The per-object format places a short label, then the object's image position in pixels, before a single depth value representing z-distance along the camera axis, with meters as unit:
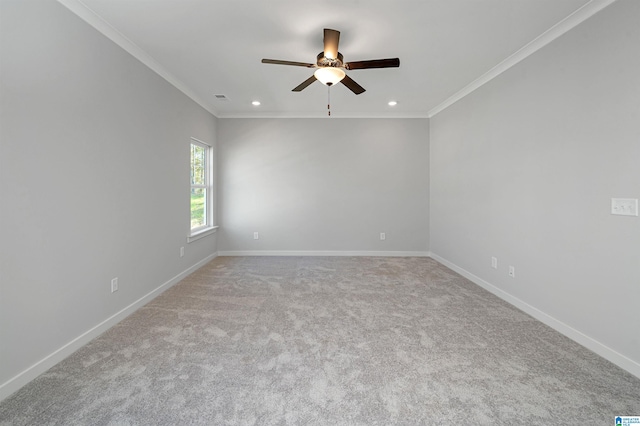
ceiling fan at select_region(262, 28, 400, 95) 2.17
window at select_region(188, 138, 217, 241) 4.34
